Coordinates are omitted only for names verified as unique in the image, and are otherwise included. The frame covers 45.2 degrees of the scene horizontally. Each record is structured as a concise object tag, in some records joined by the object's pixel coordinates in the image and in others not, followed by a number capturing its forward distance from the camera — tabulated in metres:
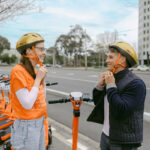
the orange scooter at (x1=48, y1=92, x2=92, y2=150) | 1.58
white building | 73.58
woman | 1.62
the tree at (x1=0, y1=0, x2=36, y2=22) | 7.22
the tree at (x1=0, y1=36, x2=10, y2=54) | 67.31
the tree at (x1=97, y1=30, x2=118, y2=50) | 46.46
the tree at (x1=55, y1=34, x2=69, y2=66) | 59.91
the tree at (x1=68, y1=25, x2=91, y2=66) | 58.06
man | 1.59
